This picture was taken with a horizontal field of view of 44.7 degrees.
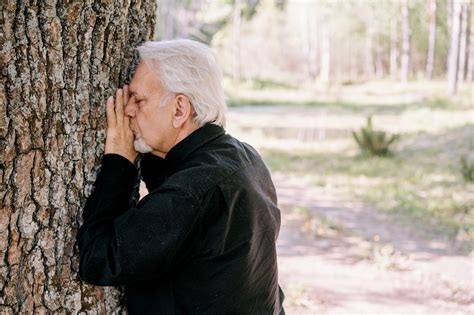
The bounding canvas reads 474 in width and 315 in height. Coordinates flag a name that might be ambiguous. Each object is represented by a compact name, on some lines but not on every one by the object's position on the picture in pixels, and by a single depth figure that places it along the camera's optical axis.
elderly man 1.59
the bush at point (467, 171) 9.05
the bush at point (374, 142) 11.79
